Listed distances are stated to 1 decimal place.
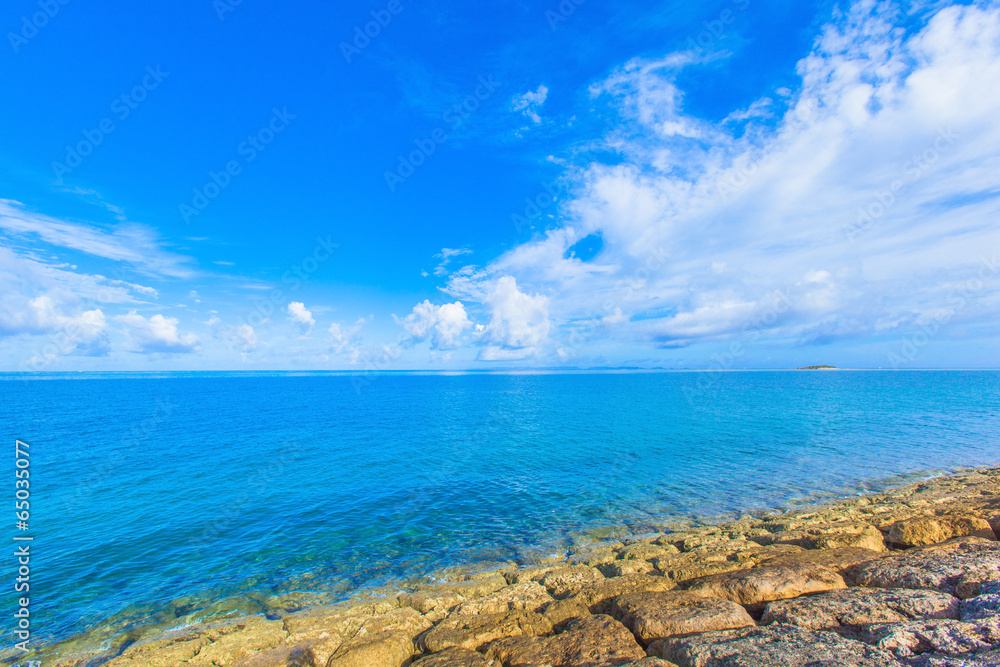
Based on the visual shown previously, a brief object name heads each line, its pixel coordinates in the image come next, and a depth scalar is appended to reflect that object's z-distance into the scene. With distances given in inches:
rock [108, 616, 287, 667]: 517.7
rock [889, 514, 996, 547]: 660.7
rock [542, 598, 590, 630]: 533.6
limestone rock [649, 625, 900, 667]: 324.5
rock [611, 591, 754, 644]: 432.5
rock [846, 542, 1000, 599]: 442.0
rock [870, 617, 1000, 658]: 322.3
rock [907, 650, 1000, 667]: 294.0
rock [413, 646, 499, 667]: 418.6
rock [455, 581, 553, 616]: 591.2
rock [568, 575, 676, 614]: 562.4
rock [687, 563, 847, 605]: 497.2
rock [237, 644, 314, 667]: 497.0
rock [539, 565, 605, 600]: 641.6
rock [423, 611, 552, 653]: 494.3
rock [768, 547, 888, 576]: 564.1
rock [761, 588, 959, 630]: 396.8
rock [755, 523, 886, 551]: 673.0
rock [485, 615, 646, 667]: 405.1
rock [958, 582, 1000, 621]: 365.9
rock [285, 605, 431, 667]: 487.2
